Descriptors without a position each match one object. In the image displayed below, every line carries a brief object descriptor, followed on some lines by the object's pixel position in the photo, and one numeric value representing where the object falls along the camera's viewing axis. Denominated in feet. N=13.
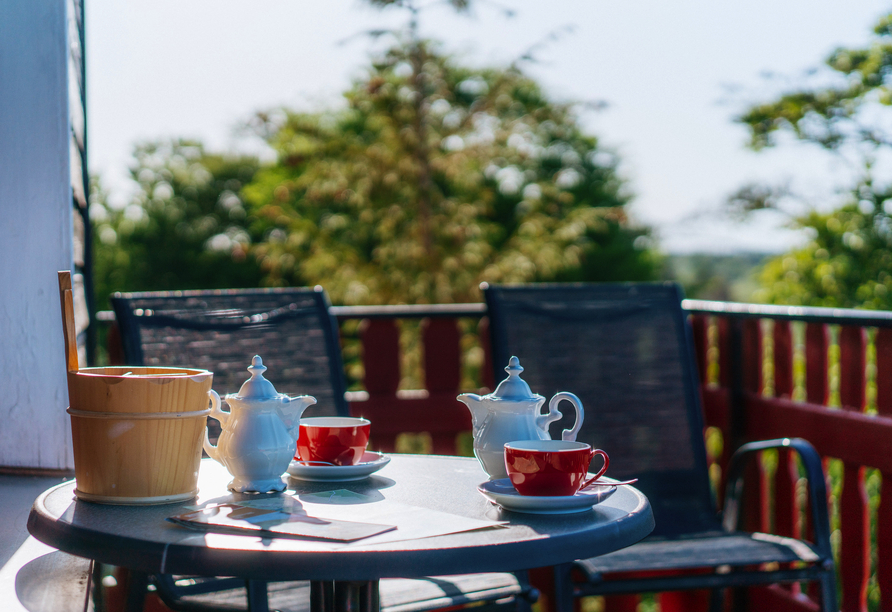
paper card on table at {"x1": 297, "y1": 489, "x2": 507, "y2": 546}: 2.95
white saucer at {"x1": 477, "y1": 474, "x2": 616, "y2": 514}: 3.22
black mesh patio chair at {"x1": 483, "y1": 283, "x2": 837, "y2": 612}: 7.47
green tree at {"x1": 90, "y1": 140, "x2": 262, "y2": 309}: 58.54
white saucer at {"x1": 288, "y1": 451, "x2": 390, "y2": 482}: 3.90
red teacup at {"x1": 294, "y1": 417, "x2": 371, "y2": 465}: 3.95
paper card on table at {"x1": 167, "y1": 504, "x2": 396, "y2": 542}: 2.89
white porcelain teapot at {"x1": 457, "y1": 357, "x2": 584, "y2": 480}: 3.83
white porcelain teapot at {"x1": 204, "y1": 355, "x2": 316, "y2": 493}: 3.50
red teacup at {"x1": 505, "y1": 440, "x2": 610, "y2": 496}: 3.28
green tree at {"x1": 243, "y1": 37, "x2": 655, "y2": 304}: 31.37
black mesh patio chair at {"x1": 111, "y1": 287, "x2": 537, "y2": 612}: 5.41
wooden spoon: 3.49
